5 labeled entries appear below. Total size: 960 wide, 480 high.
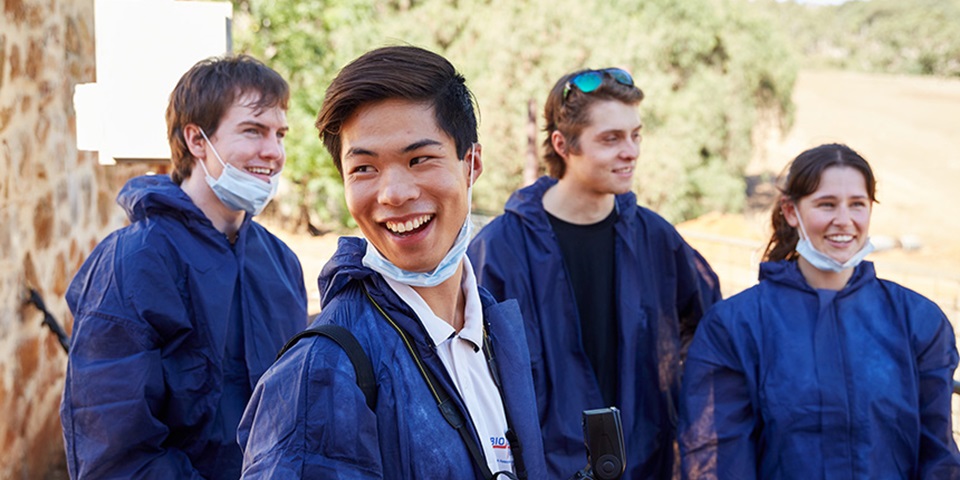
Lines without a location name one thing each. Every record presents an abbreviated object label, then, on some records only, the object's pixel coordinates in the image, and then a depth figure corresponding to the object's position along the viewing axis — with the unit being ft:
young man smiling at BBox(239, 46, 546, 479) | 5.28
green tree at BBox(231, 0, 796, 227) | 47.57
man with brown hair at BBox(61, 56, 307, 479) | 9.16
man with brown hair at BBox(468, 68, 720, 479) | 12.17
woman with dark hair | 10.74
